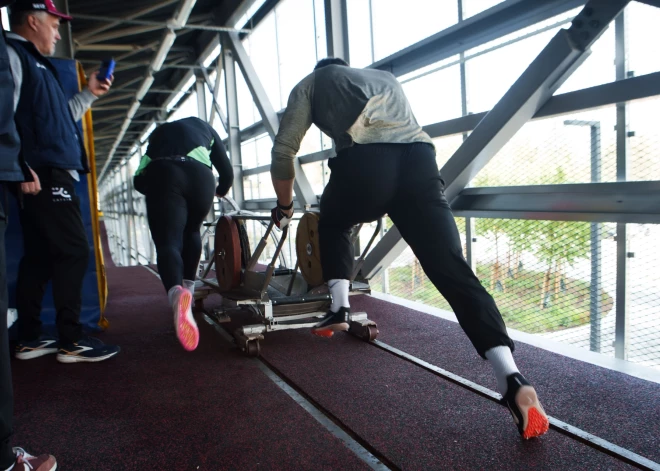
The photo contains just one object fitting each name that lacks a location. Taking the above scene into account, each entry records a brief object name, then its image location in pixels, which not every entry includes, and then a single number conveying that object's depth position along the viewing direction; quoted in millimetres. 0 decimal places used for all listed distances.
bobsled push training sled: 2900
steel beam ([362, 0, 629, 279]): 2721
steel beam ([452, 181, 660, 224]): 2562
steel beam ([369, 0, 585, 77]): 3299
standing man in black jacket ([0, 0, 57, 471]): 1229
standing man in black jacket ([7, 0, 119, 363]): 2197
